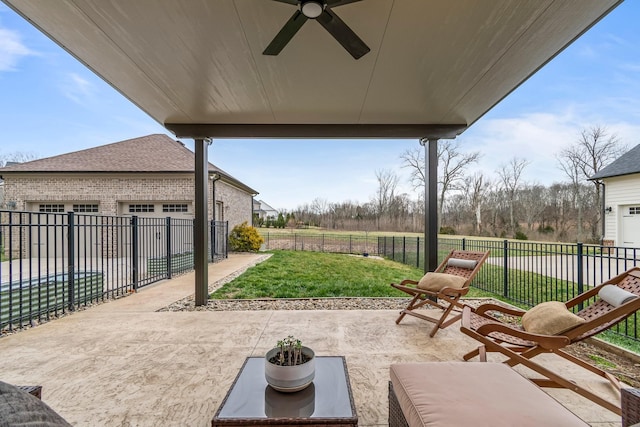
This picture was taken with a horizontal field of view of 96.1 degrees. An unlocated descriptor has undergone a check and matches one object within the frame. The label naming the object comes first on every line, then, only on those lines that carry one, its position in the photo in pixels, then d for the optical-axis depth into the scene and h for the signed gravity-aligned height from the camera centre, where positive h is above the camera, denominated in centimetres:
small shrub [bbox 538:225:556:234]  1452 -87
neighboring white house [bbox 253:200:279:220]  2985 +65
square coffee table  132 -97
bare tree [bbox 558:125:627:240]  1303 +275
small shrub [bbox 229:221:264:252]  1155 -108
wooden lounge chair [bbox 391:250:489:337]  332 -90
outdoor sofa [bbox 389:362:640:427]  116 -84
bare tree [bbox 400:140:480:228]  1638 +278
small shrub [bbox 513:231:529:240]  1438 -121
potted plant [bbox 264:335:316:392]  153 -84
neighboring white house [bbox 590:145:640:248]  927 +42
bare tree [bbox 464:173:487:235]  1634 +117
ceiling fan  175 +124
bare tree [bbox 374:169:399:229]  1716 +145
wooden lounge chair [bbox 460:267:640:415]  208 -96
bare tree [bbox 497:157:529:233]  1664 +217
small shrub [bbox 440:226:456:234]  1536 -95
